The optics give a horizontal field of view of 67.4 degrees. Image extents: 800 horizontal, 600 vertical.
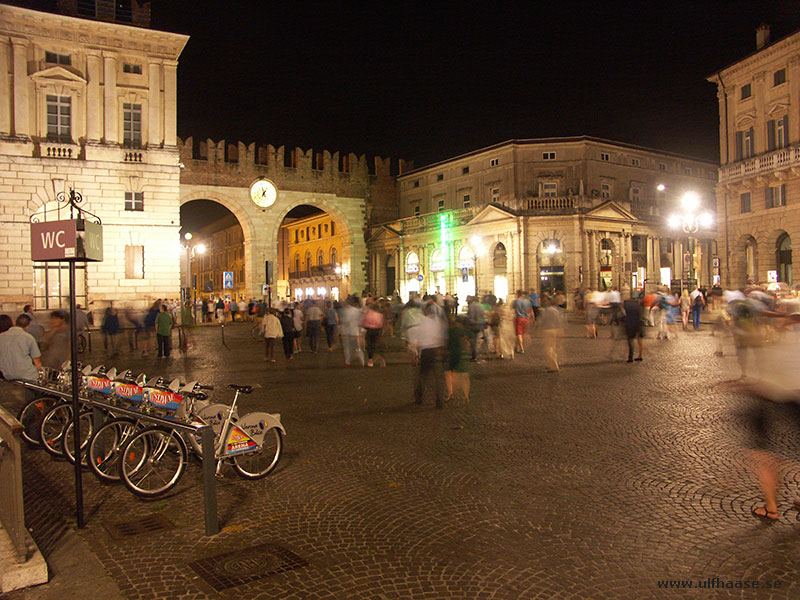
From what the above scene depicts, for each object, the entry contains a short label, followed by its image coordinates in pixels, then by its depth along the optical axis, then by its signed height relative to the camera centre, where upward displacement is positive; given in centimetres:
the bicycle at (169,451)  599 -150
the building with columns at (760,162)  3316 +753
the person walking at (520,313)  1711 -48
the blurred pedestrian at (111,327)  1856 -65
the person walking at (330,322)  1958 -69
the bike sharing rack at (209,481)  492 -146
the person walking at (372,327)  1549 -70
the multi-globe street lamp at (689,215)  2523 +338
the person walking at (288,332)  1705 -86
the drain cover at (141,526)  510 -192
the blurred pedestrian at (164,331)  1789 -79
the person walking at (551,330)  1341 -76
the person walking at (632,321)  1498 -67
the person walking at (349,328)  1559 -71
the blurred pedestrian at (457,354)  977 -92
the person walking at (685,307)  2491 -59
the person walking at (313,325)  1978 -78
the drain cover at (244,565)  419 -192
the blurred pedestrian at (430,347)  1002 -82
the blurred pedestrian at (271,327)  1619 -68
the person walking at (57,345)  974 -62
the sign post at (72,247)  520 +54
